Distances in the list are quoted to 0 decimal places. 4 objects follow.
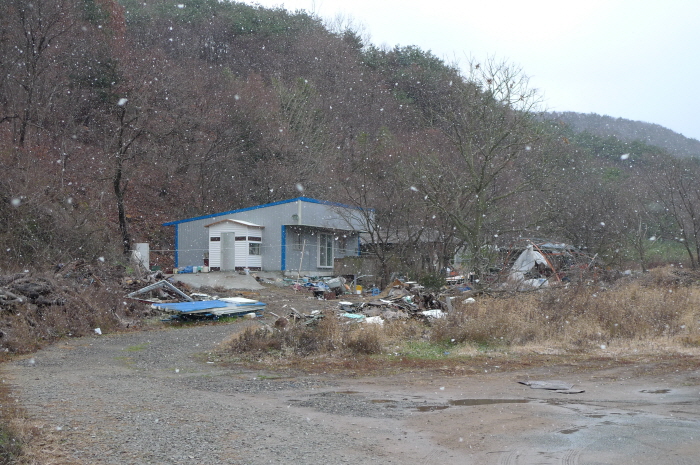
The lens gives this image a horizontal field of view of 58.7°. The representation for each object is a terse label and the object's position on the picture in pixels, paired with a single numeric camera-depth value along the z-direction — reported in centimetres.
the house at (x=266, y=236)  3062
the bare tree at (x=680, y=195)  3060
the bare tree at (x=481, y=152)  2055
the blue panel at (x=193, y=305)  1703
